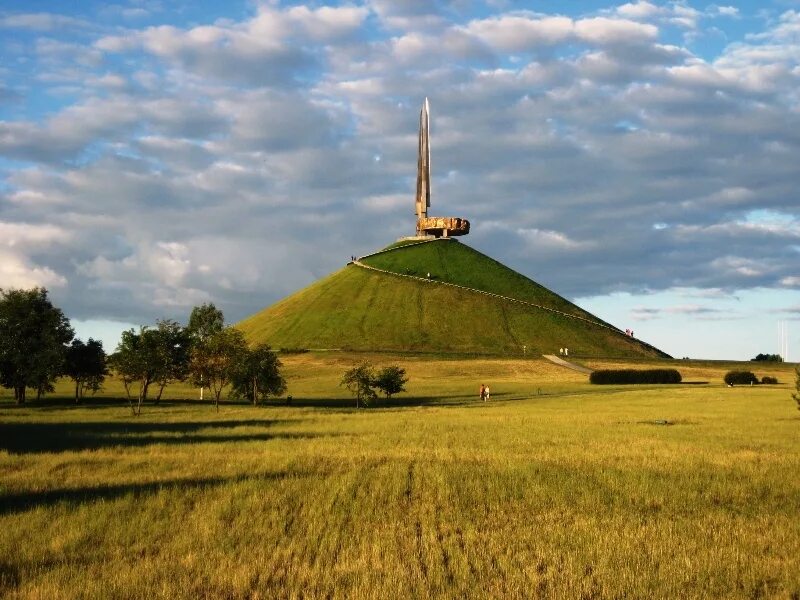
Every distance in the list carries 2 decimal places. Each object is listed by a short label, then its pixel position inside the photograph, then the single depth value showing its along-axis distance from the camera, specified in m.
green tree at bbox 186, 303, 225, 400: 86.81
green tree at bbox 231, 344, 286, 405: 79.06
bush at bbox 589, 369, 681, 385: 116.31
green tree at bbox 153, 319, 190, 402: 72.44
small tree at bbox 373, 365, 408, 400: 86.01
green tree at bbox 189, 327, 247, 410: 74.88
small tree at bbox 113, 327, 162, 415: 68.62
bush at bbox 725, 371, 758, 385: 115.31
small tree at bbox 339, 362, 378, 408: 76.62
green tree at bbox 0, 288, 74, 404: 74.50
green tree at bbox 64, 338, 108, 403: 85.07
